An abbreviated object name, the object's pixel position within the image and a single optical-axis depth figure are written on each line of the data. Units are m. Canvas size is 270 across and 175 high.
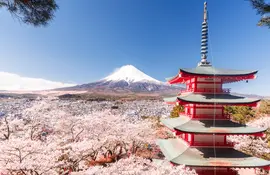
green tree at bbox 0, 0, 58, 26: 5.55
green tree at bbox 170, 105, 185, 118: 25.12
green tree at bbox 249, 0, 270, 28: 6.53
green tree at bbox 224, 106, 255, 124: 27.29
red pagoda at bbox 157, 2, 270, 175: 8.33
